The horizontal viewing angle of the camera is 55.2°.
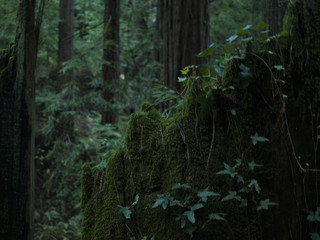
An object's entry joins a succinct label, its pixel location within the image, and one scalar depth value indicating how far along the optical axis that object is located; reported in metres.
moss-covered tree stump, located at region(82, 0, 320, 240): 2.62
